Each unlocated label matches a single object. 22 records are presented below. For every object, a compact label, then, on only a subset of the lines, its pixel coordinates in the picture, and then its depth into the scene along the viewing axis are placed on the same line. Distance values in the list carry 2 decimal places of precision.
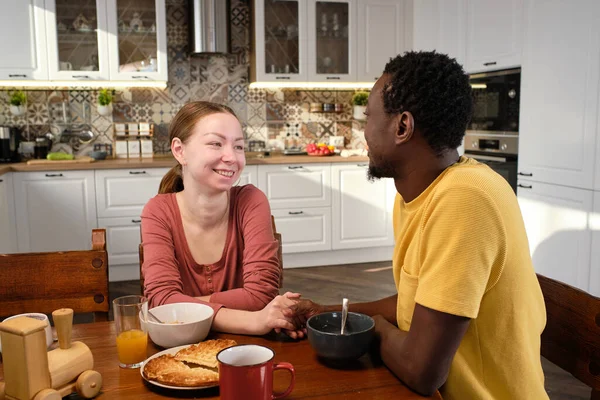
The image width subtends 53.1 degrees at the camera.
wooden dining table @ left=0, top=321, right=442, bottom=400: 0.95
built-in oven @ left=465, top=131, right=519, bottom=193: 3.72
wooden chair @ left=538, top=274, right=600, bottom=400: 1.05
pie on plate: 0.96
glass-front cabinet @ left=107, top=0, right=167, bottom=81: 4.41
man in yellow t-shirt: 0.96
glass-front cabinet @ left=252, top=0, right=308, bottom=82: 4.66
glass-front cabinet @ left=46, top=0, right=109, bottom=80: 4.30
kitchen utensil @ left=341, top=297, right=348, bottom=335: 1.15
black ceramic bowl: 1.03
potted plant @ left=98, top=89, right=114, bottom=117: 4.62
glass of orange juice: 1.07
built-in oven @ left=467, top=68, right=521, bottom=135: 3.67
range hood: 4.59
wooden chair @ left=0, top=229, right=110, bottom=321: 1.45
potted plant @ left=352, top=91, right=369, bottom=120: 5.07
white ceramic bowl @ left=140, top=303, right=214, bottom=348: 1.15
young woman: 1.52
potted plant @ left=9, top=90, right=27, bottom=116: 4.48
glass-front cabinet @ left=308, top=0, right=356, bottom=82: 4.79
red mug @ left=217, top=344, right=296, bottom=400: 0.84
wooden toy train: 0.84
